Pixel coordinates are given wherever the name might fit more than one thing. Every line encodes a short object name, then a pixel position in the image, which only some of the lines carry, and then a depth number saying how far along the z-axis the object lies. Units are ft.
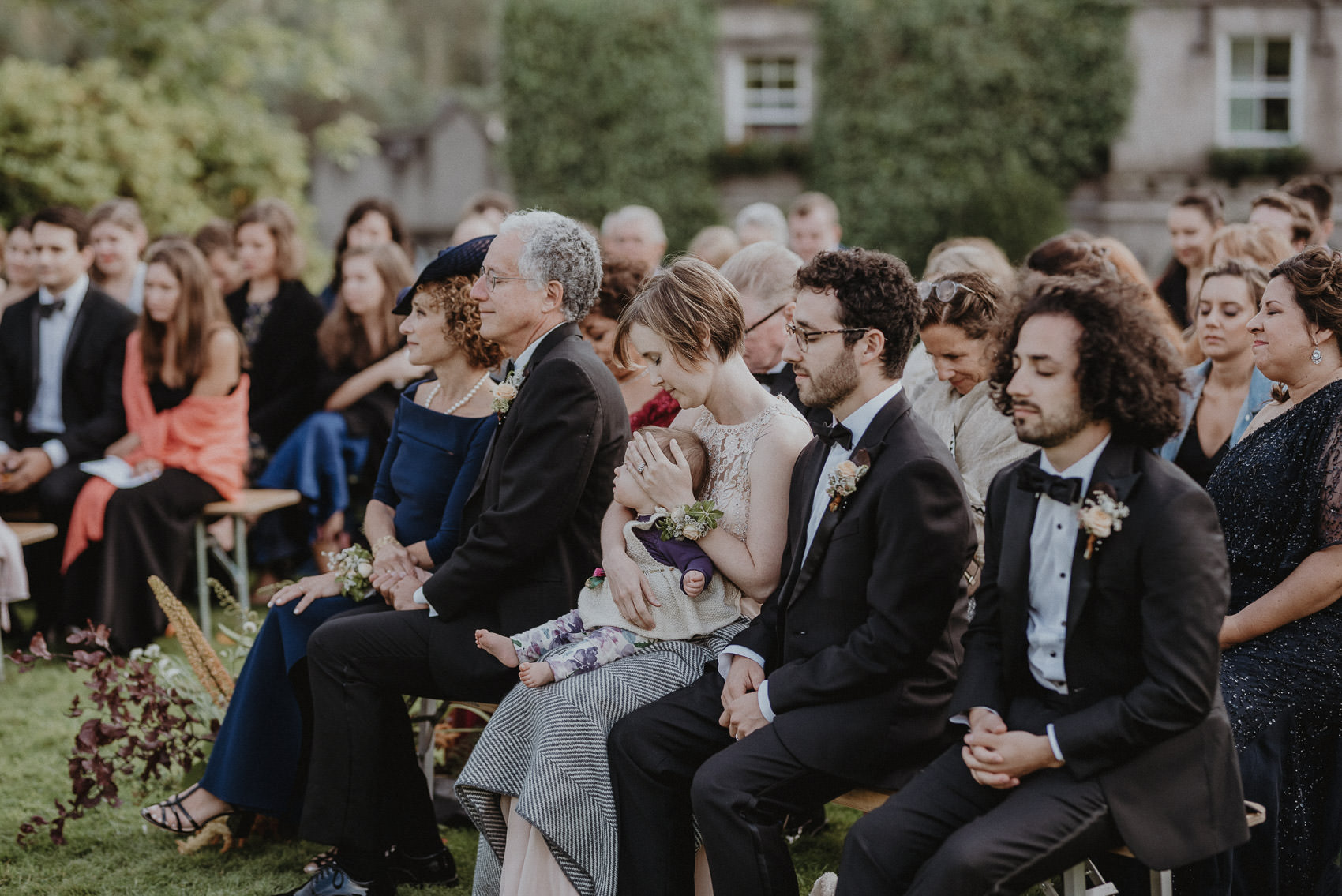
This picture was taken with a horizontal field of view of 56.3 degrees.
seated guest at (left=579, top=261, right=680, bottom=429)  15.62
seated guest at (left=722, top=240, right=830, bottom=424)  14.37
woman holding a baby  10.64
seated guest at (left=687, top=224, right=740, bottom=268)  23.93
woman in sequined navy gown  10.65
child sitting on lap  11.15
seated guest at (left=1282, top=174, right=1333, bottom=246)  21.61
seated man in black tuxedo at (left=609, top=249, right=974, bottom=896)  9.45
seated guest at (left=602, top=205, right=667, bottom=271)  24.91
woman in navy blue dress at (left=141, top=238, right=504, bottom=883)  12.94
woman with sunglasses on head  12.42
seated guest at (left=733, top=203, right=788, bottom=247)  27.40
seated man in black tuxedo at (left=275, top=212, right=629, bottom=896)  11.80
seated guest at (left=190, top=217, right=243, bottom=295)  26.37
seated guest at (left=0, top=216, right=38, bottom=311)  23.93
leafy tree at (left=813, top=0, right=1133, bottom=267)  55.98
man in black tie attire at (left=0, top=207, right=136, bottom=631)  21.94
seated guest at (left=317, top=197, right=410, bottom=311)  25.50
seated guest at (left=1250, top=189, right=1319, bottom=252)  19.19
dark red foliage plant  13.50
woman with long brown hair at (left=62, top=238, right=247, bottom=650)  20.43
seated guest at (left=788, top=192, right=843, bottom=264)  27.40
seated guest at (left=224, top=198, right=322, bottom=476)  23.79
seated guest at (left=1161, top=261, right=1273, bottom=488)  13.79
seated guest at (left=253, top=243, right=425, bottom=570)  22.34
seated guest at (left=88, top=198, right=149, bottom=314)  24.97
